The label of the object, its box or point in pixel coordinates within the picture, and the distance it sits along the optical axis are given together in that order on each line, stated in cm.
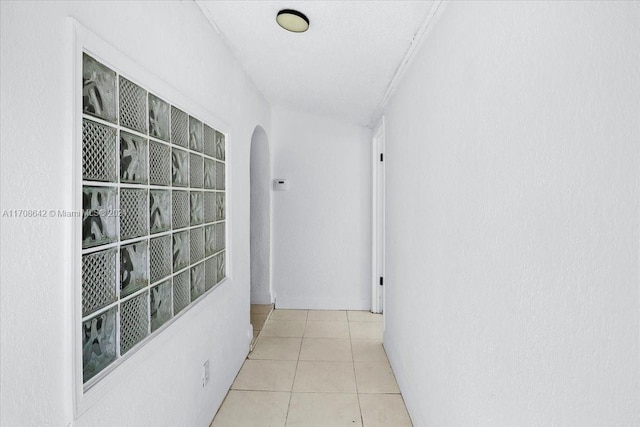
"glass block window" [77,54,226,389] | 110
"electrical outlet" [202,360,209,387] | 198
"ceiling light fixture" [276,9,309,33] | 187
